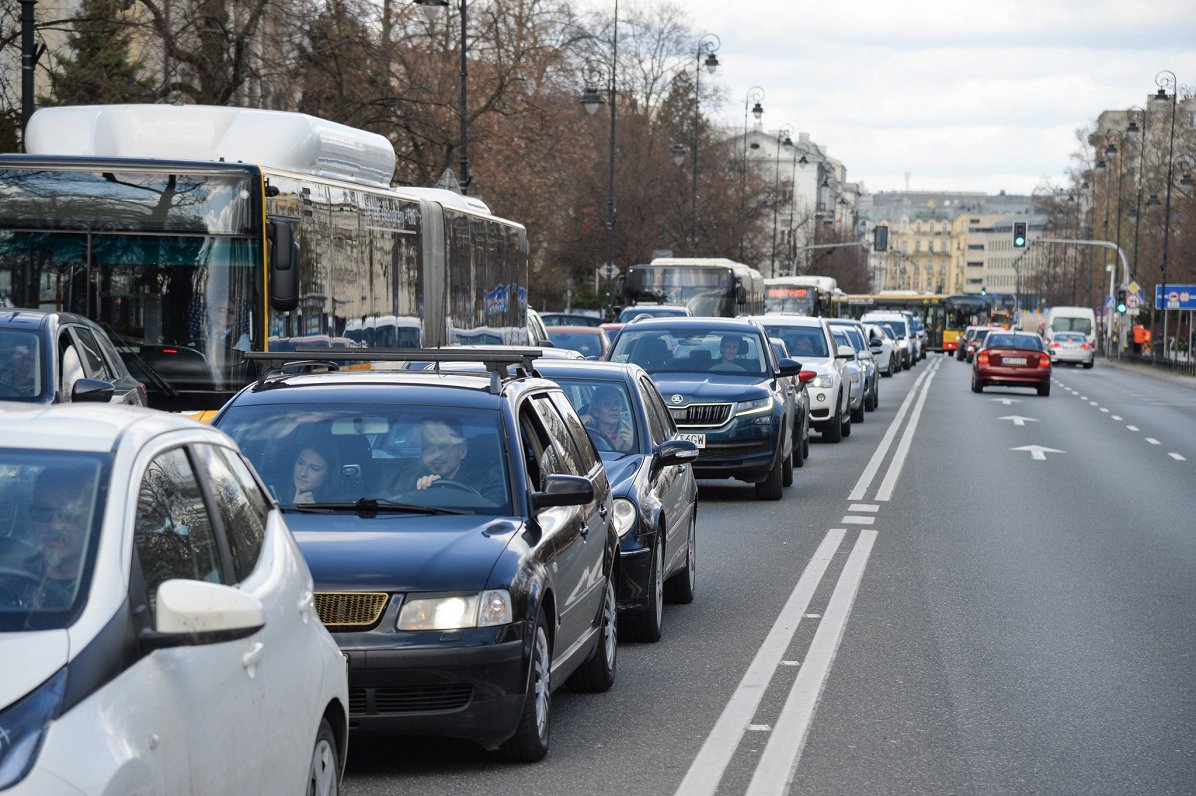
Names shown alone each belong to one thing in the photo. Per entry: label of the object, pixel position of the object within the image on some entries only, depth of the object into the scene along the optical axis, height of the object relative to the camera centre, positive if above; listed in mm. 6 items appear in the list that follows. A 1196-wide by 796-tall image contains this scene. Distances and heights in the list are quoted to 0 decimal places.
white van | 97500 -4470
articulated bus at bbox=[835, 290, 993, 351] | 109312 -4636
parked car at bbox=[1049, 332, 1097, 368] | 84062 -5066
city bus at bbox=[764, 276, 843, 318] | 68625 -2448
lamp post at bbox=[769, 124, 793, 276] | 89350 +3687
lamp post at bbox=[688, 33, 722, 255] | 62125 +5031
